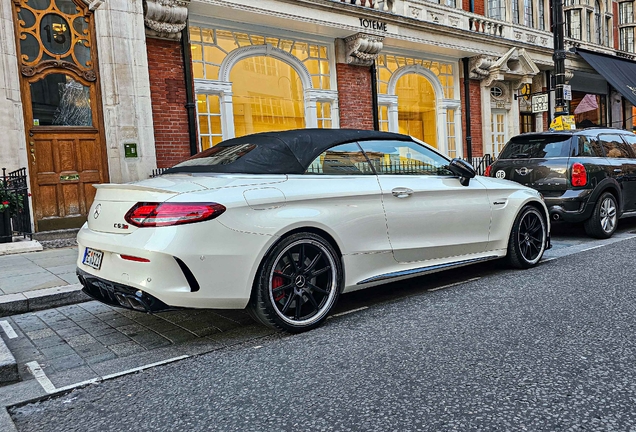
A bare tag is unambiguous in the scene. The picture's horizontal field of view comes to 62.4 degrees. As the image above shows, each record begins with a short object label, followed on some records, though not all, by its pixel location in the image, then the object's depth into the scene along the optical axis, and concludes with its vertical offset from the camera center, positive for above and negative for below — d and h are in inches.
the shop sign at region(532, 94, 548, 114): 546.0 +67.0
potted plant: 318.7 -4.6
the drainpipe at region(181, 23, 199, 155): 435.8 +83.3
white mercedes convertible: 139.0 -12.9
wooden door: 364.8 +63.8
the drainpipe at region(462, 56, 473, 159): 665.0 +72.1
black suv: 303.7 -4.3
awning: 787.4 +143.2
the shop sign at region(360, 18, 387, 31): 518.0 +152.8
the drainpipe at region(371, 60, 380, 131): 566.4 +84.3
